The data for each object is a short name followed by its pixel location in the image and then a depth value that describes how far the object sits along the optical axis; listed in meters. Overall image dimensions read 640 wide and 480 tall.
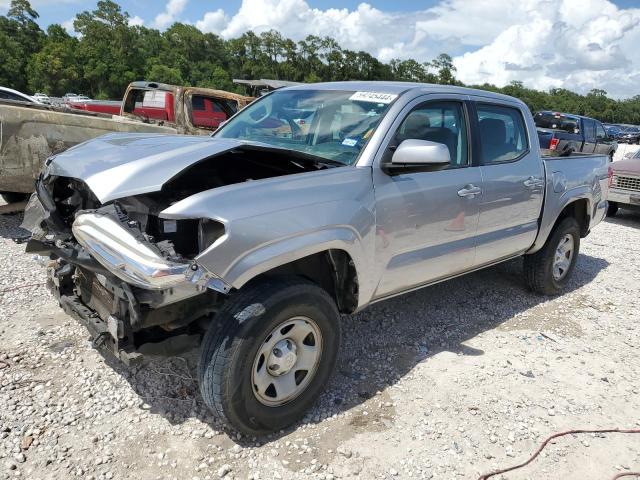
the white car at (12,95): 10.20
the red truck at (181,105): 8.88
